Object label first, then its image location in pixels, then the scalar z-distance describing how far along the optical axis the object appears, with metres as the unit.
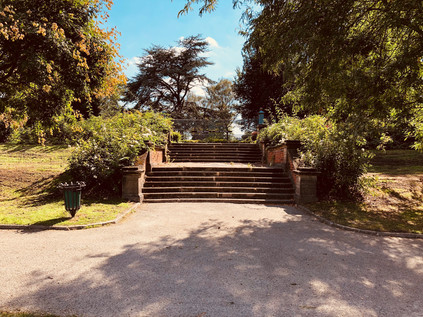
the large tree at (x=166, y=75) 30.80
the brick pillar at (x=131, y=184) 7.79
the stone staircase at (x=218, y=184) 8.30
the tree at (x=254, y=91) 25.05
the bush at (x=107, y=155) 7.92
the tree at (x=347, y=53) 5.32
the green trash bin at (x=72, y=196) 5.68
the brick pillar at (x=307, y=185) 7.58
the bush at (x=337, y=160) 7.61
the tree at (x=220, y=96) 41.06
